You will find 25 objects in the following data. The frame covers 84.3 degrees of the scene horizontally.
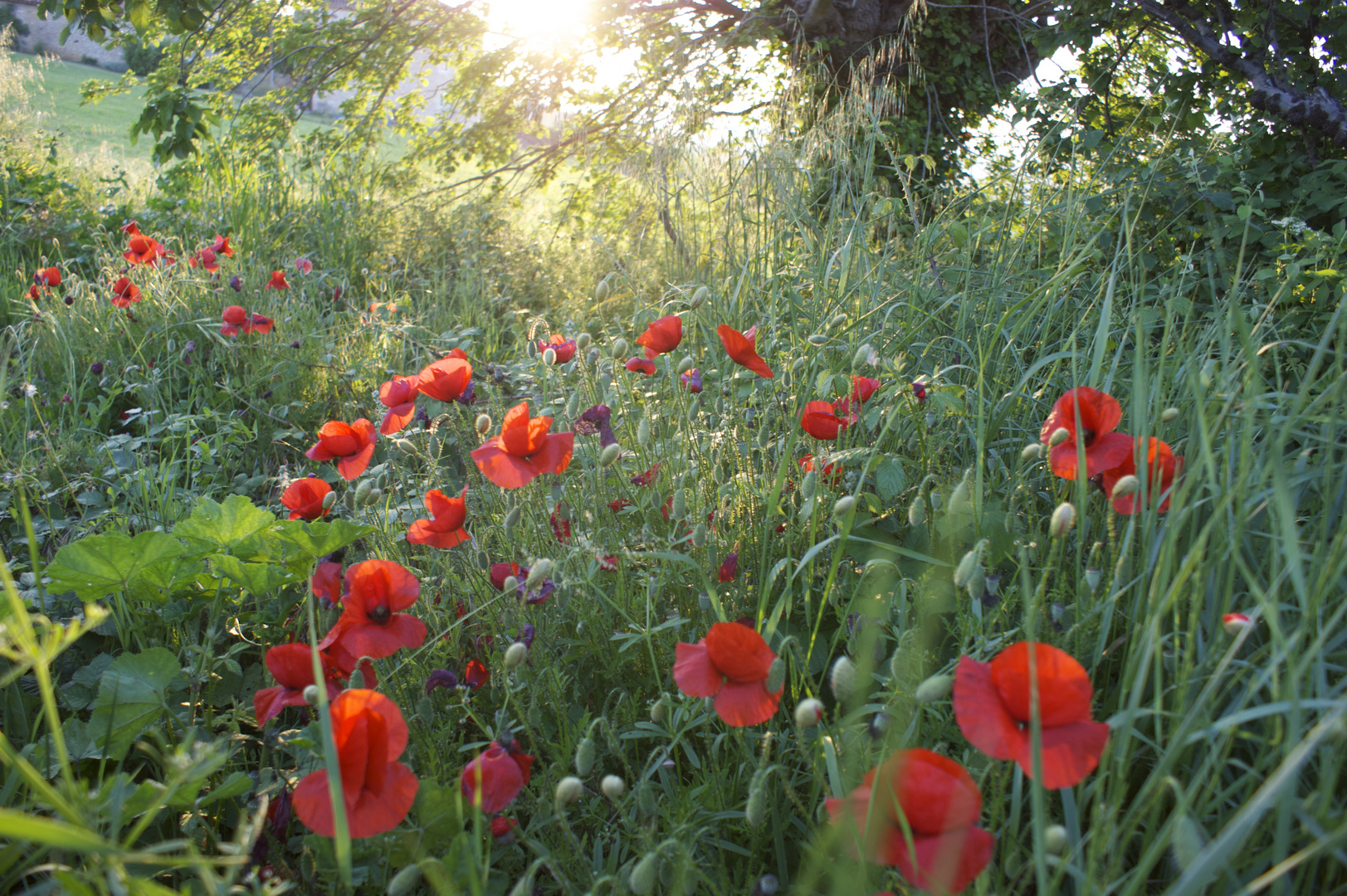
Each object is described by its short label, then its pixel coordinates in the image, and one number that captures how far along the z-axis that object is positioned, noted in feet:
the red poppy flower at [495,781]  2.81
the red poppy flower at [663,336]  4.83
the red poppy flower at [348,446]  4.52
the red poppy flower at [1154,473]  3.09
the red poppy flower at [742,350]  4.25
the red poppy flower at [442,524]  3.83
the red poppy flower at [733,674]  2.65
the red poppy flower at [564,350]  5.39
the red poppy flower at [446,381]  4.55
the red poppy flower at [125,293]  8.85
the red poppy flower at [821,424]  4.25
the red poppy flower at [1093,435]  3.35
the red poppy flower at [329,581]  3.82
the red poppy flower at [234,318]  8.10
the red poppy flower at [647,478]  4.74
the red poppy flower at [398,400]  4.69
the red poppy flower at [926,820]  2.07
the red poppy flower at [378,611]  3.23
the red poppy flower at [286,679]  3.18
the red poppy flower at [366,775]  2.40
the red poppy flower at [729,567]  4.21
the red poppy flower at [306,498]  4.32
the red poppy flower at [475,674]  3.68
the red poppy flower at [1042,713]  2.17
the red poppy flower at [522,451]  3.70
